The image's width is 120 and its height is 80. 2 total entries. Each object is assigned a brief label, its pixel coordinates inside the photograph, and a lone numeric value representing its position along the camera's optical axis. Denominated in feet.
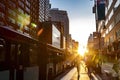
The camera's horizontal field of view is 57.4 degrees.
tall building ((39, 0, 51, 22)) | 233.11
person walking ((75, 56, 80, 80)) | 35.48
